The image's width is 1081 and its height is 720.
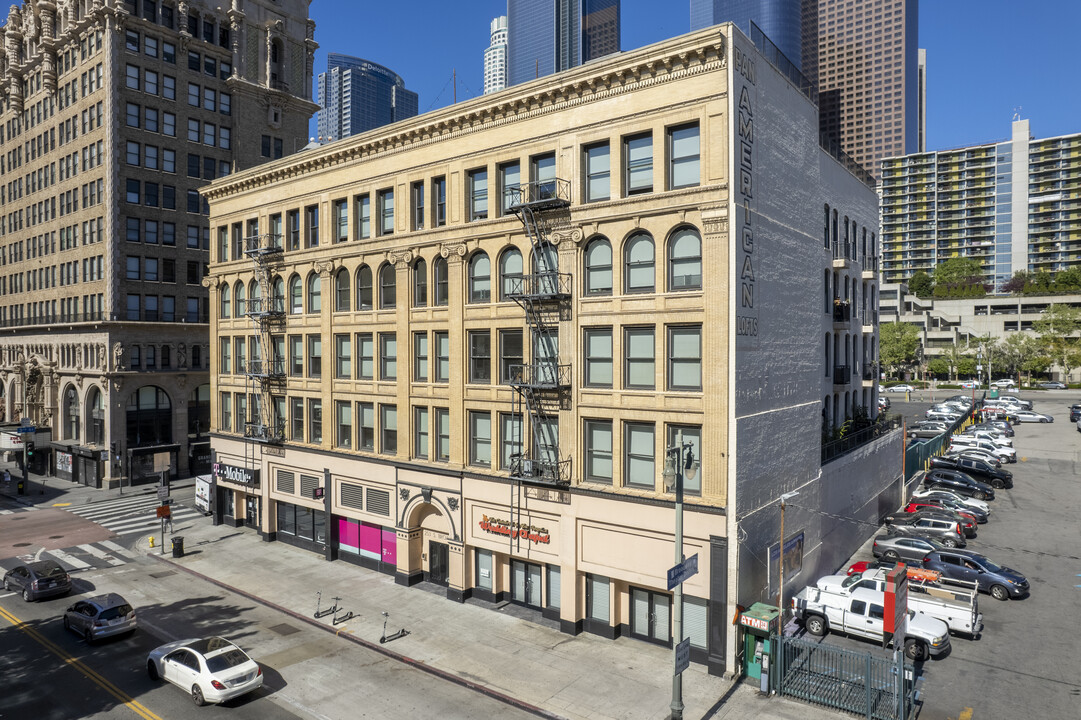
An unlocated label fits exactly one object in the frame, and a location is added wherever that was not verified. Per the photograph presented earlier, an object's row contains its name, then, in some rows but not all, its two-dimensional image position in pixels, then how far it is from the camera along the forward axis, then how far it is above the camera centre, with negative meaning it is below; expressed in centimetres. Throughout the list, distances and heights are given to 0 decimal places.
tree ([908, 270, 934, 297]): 14975 +1472
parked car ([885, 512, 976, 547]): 3478 -956
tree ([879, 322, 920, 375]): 11131 +120
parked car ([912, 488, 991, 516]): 4025 -908
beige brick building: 2234 +74
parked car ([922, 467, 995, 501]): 4509 -912
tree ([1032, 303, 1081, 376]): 10625 +248
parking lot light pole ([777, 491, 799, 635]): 2308 -784
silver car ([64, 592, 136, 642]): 2405 -976
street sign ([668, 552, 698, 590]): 1795 -601
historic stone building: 5625 +1417
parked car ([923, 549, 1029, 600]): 2811 -959
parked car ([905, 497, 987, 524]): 3928 -931
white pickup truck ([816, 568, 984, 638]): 2414 -930
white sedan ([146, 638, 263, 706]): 1939 -949
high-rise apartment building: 17338 +3887
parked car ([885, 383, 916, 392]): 10831 -626
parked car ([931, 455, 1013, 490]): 4841 -881
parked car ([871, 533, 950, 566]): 3181 -960
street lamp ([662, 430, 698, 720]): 1788 -511
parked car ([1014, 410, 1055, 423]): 7650 -772
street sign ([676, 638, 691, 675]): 1792 -820
